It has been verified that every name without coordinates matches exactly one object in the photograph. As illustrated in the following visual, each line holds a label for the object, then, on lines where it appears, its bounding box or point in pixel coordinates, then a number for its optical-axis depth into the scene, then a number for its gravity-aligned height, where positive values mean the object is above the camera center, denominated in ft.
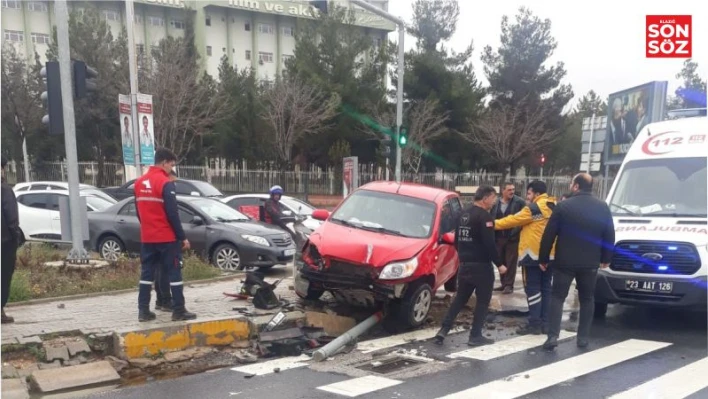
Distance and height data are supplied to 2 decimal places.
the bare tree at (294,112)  106.01 +4.58
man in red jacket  22.97 -3.61
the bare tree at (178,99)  104.01 +6.90
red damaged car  24.61 -4.76
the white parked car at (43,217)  47.32 -6.23
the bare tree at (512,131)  111.45 +1.26
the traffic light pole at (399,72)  51.40 +5.91
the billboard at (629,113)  49.38 +2.37
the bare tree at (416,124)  107.65 +2.45
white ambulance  24.80 -3.67
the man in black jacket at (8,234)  21.79 -3.52
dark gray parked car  37.50 -6.19
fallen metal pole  21.21 -7.58
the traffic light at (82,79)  33.19 +3.23
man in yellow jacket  25.90 -5.37
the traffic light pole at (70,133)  32.99 +0.23
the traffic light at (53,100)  31.60 +1.97
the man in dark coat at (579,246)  22.53 -4.06
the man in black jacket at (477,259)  22.89 -4.62
